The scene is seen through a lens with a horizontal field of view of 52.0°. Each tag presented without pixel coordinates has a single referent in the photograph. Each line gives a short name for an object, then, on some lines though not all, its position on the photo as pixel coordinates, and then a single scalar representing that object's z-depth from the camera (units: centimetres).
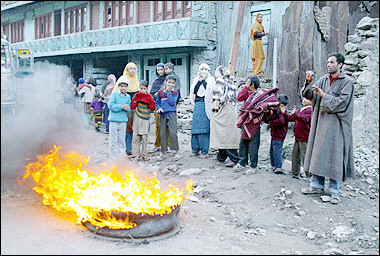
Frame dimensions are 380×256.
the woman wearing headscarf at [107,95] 1124
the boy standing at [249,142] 706
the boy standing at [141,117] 809
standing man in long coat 564
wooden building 1098
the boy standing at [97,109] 1248
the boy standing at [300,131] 666
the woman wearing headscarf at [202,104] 796
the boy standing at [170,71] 847
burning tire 425
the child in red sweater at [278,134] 684
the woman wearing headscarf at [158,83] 861
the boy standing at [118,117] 782
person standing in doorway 1255
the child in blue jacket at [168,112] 814
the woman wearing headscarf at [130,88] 859
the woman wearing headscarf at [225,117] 760
